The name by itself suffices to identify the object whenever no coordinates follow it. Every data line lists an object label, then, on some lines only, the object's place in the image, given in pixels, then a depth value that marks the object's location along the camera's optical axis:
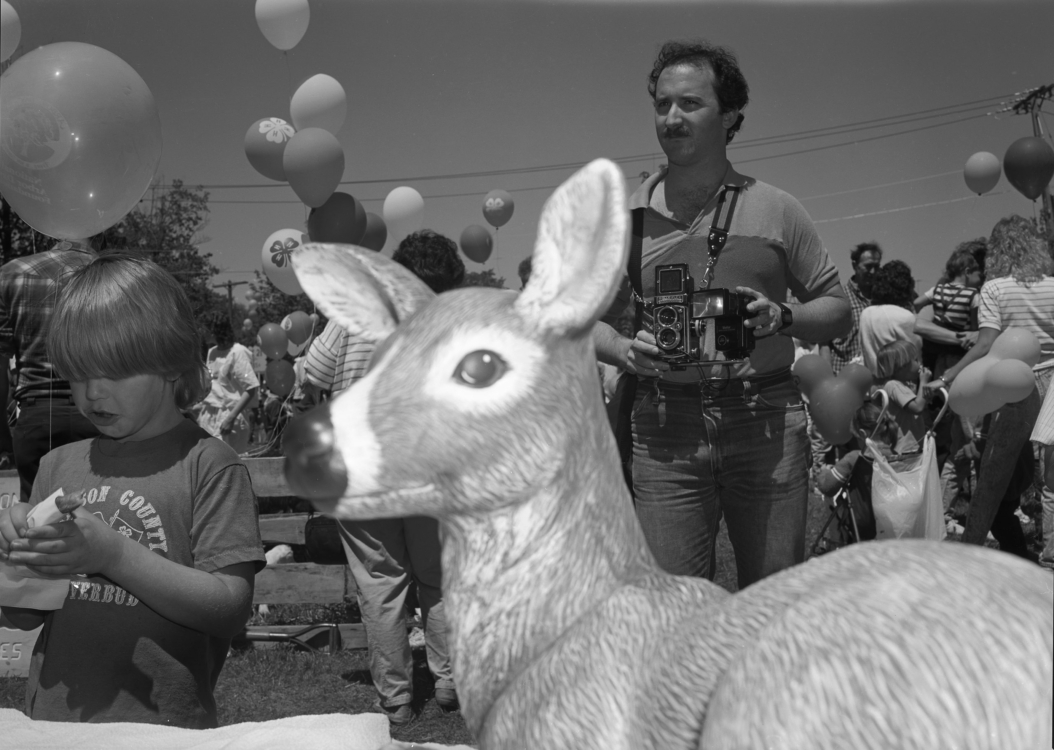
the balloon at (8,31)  3.29
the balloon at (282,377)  6.91
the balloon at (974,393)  3.49
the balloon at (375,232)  5.28
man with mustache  1.75
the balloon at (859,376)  3.93
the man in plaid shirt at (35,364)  2.80
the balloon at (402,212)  5.98
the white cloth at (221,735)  1.17
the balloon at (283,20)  5.11
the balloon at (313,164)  4.35
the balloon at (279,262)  5.29
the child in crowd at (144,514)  1.39
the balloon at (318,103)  5.34
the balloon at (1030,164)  5.84
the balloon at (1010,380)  3.39
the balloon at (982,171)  6.75
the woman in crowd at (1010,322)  3.62
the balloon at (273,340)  7.18
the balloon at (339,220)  4.36
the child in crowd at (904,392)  3.99
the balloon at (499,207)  7.49
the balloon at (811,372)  4.20
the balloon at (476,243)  6.82
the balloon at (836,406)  3.89
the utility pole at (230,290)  34.52
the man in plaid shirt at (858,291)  5.13
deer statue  0.55
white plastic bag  3.38
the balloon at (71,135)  2.42
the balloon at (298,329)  6.87
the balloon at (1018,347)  3.51
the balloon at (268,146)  4.80
